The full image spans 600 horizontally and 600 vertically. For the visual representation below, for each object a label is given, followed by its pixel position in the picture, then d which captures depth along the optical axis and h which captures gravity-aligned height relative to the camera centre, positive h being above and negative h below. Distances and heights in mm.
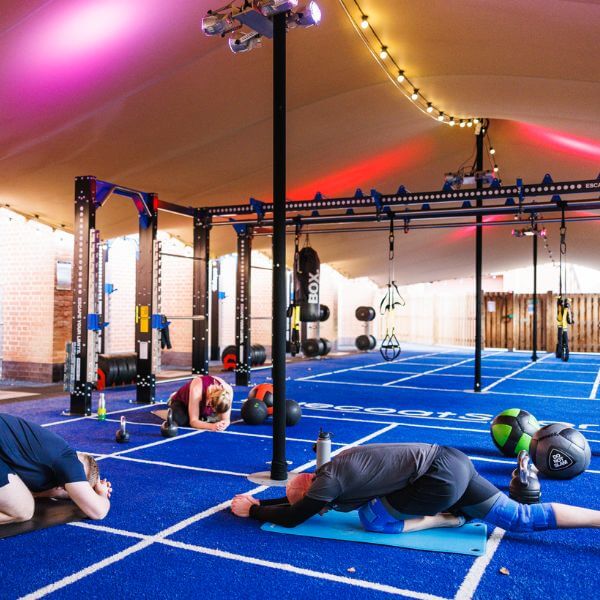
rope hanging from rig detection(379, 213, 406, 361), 8180 +210
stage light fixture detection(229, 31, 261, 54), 4555 +2070
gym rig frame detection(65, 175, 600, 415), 7152 +998
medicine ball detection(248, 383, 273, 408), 6820 -907
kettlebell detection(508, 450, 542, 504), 3789 -1083
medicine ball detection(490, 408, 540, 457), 5125 -994
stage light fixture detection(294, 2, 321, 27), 4117 +2070
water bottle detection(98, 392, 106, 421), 6789 -1079
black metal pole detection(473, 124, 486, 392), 9117 +346
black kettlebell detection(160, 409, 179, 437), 5914 -1118
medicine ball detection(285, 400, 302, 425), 6498 -1061
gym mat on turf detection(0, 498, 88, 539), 3348 -1195
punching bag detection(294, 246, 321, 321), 8875 +422
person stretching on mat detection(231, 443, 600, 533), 3018 -918
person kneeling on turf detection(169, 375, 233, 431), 6059 -926
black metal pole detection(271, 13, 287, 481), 4344 +422
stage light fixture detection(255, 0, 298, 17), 4016 +2069
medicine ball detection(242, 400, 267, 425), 6574 -1069
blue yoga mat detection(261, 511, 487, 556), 3178 -1216
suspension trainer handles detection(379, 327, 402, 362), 8328 -430
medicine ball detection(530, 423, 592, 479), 4426 -1015
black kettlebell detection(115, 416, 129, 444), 5645 -1130
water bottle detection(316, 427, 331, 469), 4133 -913
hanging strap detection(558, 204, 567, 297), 7969 +1153
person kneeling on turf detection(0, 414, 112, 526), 3297 -854
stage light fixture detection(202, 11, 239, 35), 4352 +2106
